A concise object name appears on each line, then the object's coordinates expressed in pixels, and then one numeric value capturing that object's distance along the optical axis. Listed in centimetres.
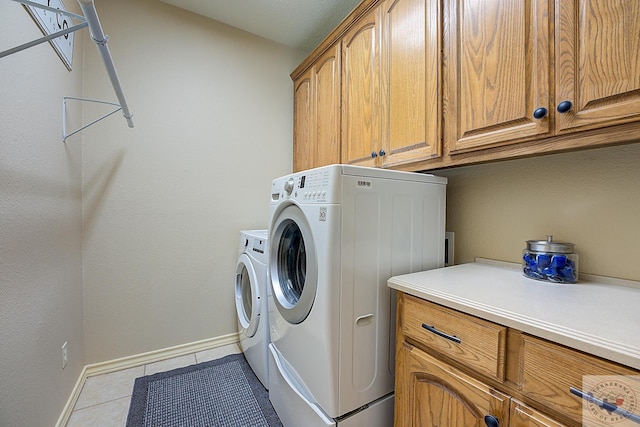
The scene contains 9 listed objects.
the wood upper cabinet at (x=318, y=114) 175
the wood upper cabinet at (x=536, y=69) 68
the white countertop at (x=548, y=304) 52
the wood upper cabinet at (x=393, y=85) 113
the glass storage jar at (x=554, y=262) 93
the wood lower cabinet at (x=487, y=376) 52
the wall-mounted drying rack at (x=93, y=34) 65
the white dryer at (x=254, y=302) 152
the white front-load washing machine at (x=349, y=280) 94
